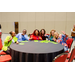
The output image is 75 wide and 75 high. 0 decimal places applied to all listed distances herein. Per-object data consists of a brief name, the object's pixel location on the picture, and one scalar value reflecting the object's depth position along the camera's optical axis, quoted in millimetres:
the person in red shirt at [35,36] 3840
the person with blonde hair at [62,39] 3094
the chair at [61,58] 1413
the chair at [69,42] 3023
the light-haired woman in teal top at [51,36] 3712
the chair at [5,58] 2113
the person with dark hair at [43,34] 4109
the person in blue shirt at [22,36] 3886
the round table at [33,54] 1936
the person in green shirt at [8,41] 2711
